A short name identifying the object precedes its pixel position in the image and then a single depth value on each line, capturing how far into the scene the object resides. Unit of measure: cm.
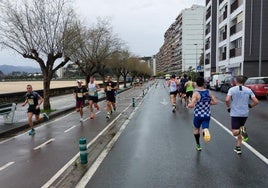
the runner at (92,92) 881
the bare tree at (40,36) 1018
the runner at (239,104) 421
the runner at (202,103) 425
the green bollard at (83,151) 380
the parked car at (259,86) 1408
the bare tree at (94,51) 1816
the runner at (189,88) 1058
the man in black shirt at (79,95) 829
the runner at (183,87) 1231
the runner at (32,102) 647
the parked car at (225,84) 1976
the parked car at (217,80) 2282
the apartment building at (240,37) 2231
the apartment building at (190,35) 8106
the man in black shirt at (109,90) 885
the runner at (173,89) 984
